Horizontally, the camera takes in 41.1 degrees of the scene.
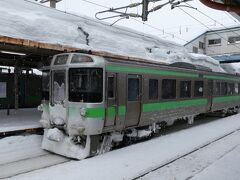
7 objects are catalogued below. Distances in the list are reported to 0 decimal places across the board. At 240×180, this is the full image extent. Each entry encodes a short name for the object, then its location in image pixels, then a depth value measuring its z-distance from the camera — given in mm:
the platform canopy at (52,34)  10594
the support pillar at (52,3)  22039
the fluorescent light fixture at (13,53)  12405
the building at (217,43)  40469
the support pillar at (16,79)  13488
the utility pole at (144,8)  10570
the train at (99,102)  8406
